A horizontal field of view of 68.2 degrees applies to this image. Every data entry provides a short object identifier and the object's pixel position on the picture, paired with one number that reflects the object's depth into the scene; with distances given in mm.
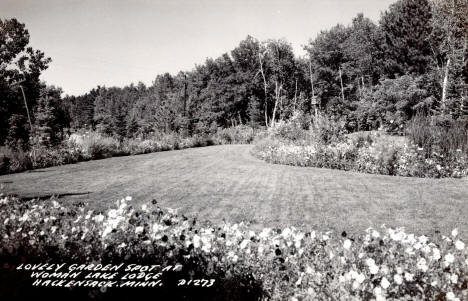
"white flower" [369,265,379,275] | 2637
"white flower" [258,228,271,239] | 3387
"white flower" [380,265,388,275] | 2741
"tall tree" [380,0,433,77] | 26938
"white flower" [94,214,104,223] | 3723
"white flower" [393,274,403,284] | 2585
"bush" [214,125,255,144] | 24844
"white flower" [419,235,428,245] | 3165
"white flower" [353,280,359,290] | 2566
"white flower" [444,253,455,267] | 2762
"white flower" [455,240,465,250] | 2857
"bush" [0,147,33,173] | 11336
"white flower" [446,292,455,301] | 2513
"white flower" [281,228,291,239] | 3378
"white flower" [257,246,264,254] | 3253
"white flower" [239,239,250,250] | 3244
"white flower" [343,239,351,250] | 2907
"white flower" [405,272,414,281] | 2682
